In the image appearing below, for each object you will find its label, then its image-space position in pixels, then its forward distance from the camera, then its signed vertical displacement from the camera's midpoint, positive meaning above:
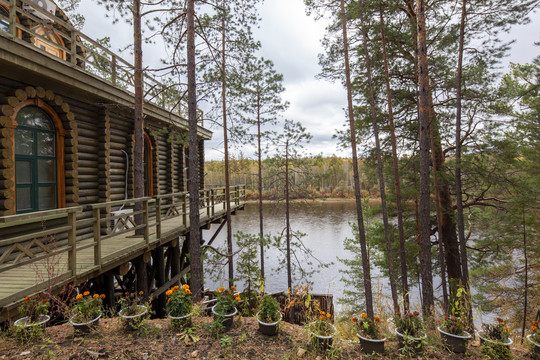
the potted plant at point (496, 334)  3.28 -1.85
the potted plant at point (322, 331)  3.27 -1.74
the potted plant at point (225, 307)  3.67 -1.60
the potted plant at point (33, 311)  3.27 -1.40
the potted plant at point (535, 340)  3.33 -1.95
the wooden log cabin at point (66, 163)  4.30 +0.66
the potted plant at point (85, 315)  3.44 -1.53
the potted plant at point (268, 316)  3.56 -1.68
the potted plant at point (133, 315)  3.58 -1.58
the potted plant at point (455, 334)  3.41 -1.87
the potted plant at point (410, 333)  3.34 -1.83
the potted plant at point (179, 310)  3.65 -1.57
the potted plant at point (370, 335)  3.32 -1.83
